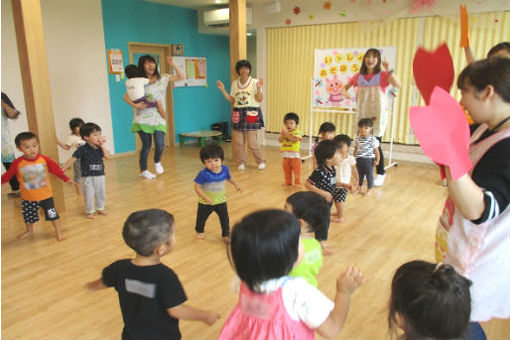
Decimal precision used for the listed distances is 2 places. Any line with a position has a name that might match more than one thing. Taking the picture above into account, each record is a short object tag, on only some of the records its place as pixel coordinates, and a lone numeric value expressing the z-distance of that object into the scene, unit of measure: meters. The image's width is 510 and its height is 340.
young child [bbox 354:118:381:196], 4.35
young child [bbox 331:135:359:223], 3.22
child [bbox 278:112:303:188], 4.62
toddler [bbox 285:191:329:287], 1.52
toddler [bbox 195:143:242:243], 3.00
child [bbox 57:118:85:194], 4.44
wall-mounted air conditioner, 6.95
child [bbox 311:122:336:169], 4.01
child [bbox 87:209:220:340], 1.35
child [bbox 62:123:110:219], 3.59
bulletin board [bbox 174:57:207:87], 7.59
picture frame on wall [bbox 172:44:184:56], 7.40
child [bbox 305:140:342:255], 2.91
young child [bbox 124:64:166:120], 4.99
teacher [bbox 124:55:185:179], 5.03
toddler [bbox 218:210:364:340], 1.01
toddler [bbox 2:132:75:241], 3.13
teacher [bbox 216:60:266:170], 5.45
